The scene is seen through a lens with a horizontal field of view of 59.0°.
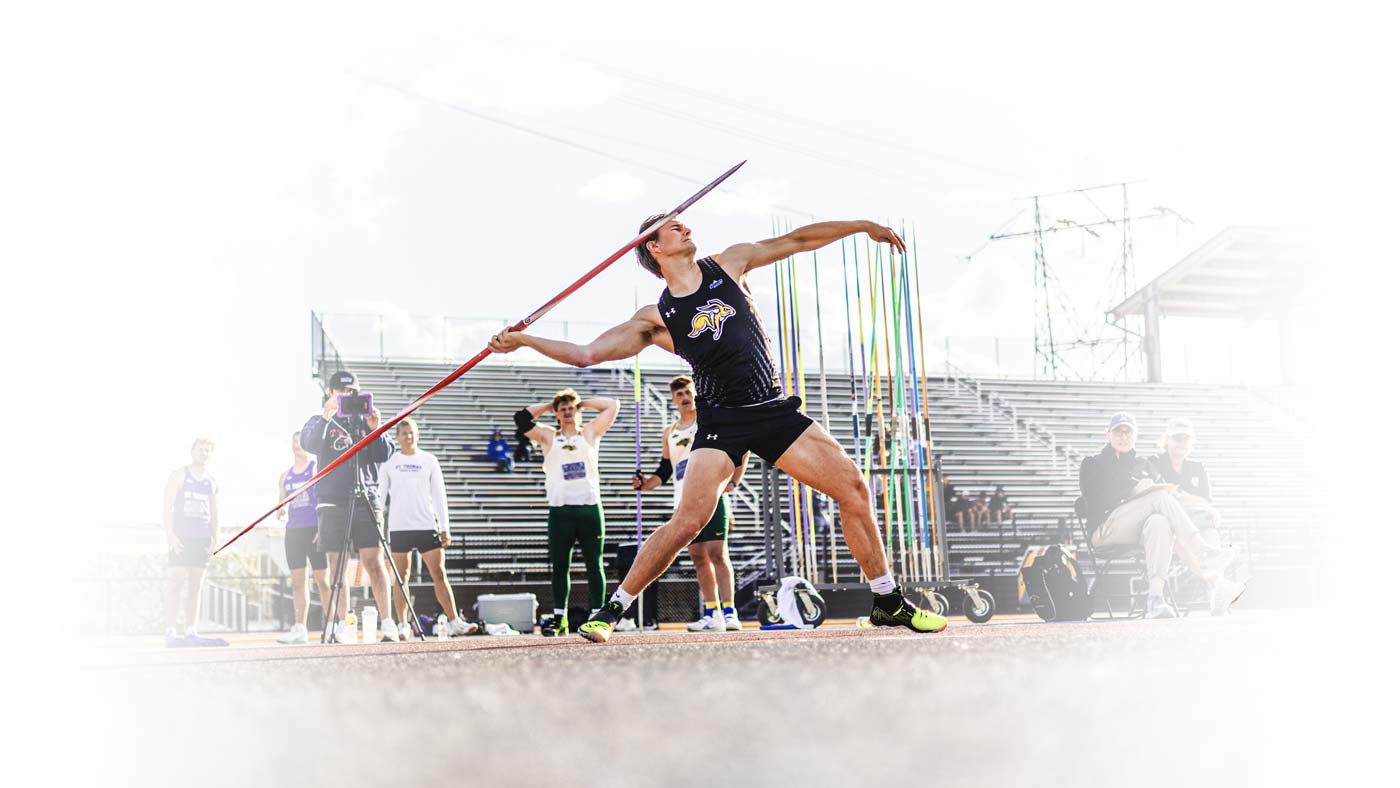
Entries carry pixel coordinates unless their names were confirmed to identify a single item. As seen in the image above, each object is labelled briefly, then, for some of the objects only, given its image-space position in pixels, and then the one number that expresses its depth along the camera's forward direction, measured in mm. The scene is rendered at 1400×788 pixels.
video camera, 7664
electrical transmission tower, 30234
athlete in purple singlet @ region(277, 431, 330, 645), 8828
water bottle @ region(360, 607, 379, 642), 8578
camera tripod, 7469
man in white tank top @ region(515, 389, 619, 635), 8141
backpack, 8344
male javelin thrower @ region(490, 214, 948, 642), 4516
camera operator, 7594
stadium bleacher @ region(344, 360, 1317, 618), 16547
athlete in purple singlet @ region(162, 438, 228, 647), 8383
